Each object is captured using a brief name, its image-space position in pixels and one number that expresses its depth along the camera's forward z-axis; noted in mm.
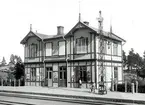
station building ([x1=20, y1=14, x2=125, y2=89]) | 25031
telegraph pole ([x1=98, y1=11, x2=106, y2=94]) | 21094
